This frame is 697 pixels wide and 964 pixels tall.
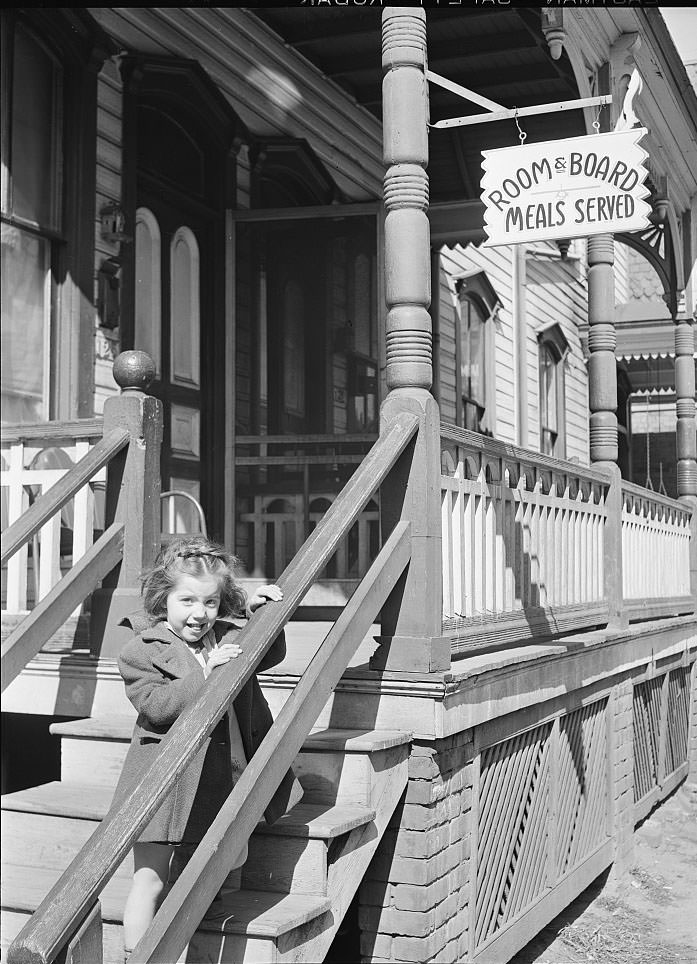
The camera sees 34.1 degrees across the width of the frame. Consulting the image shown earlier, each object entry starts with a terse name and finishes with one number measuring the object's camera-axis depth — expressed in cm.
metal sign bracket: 561
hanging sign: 508
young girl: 319
